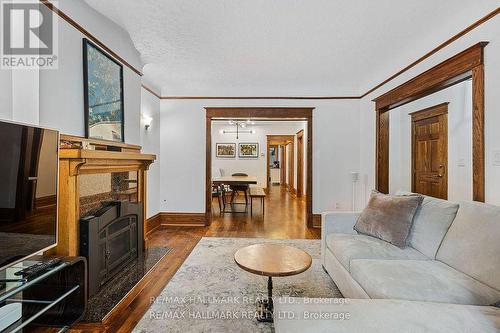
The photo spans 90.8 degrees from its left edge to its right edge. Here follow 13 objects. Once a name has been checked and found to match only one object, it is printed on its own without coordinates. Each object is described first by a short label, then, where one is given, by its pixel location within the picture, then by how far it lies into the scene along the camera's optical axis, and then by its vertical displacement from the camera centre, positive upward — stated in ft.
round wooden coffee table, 5.71 -2.37
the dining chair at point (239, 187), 20.10 -1.73
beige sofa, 3.74 -2.36
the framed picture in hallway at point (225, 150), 29.91 +1.97
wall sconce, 13.33 +2.48
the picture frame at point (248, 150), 29.91 +1.97
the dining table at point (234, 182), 19.35 -1.24
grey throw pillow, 7.13 -1.59
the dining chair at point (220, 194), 19.39 -2.33
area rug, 6.00 -3.83
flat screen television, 4.46 -0.47
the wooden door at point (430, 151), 13.64 +0.88
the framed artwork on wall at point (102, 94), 7.50 +2.39
